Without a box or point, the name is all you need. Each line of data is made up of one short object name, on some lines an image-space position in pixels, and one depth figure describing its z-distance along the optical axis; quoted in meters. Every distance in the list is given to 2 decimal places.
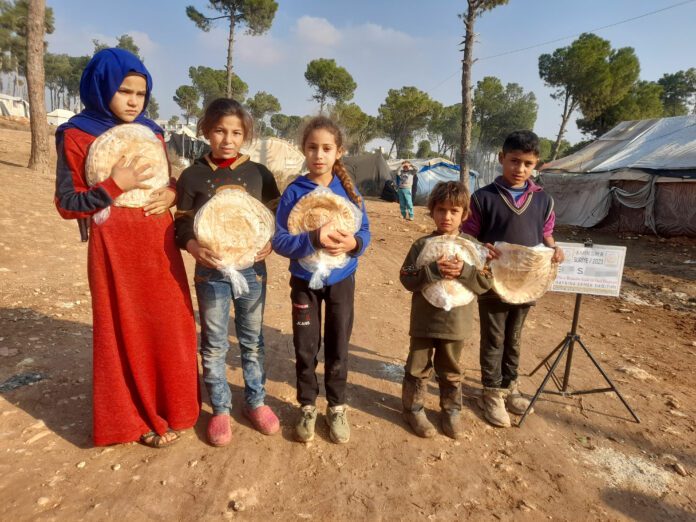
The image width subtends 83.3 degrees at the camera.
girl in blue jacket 2.21
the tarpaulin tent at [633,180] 12.31
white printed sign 3.05
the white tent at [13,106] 47.28
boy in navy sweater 2.81
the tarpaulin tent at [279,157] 16.61
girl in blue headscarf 1.98
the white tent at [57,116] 43.36
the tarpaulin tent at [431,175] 19.28
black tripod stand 3.00
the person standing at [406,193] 13.54
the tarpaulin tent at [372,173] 21.92
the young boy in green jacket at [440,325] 2.49
